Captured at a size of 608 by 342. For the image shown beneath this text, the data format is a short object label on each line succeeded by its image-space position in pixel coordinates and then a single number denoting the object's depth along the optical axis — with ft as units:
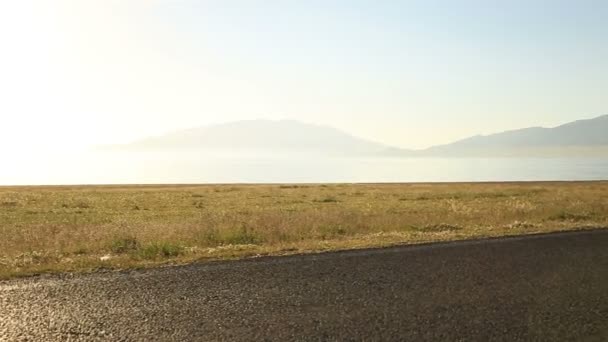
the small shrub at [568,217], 72.97
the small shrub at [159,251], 42.44
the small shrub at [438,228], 60.44
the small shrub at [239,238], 50.64
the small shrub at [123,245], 45.73
